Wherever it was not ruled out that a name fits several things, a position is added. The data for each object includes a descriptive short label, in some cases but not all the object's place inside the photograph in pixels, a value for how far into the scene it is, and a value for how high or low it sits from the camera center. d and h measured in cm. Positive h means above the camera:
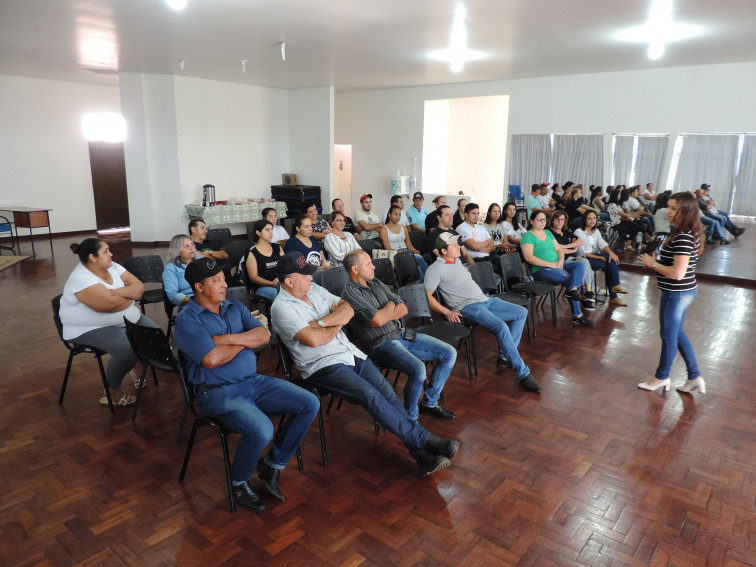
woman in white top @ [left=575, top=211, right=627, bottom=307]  679 -102
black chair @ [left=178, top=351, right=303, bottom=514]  278 -134
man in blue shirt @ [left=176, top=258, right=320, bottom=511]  275 -118
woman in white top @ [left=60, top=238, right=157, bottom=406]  364 -98
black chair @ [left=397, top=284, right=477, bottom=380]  410 -122
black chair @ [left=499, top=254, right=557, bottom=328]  557 -117
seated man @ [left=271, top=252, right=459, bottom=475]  308 -115
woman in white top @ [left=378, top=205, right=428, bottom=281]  684 -81
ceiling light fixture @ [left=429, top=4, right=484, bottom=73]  618 +186
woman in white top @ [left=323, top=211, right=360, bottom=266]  588 -79
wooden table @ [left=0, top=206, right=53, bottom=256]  1025 -101
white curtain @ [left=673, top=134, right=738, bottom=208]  907 +23
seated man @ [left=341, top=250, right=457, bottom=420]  353 -116
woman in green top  602 -99
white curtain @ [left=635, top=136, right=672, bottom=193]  959 +30
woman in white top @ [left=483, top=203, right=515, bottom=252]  695 -74
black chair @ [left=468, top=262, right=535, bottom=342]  517 -106
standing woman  387 -78
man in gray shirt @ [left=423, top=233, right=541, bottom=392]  435 -113
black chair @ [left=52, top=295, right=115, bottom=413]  375 -128
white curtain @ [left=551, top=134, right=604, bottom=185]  1023 +30
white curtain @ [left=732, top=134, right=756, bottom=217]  890 -11
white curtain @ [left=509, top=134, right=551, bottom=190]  1091 +28
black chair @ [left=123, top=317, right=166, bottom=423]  312 -108
